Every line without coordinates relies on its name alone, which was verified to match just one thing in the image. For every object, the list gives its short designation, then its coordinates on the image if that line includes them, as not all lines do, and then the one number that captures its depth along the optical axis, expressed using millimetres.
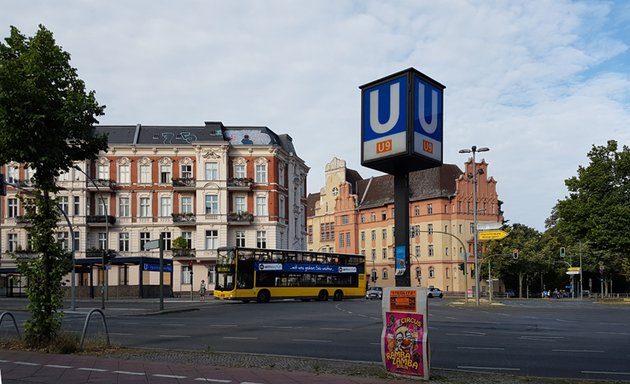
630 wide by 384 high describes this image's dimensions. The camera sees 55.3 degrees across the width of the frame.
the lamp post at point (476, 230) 38688
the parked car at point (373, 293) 60062
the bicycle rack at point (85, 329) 12927
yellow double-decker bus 40875
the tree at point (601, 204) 49156
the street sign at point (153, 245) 31016
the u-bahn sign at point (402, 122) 9609
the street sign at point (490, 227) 40800
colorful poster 9227
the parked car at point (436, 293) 66812
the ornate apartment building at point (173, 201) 59938
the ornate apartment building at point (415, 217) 85750
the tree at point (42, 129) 13500
